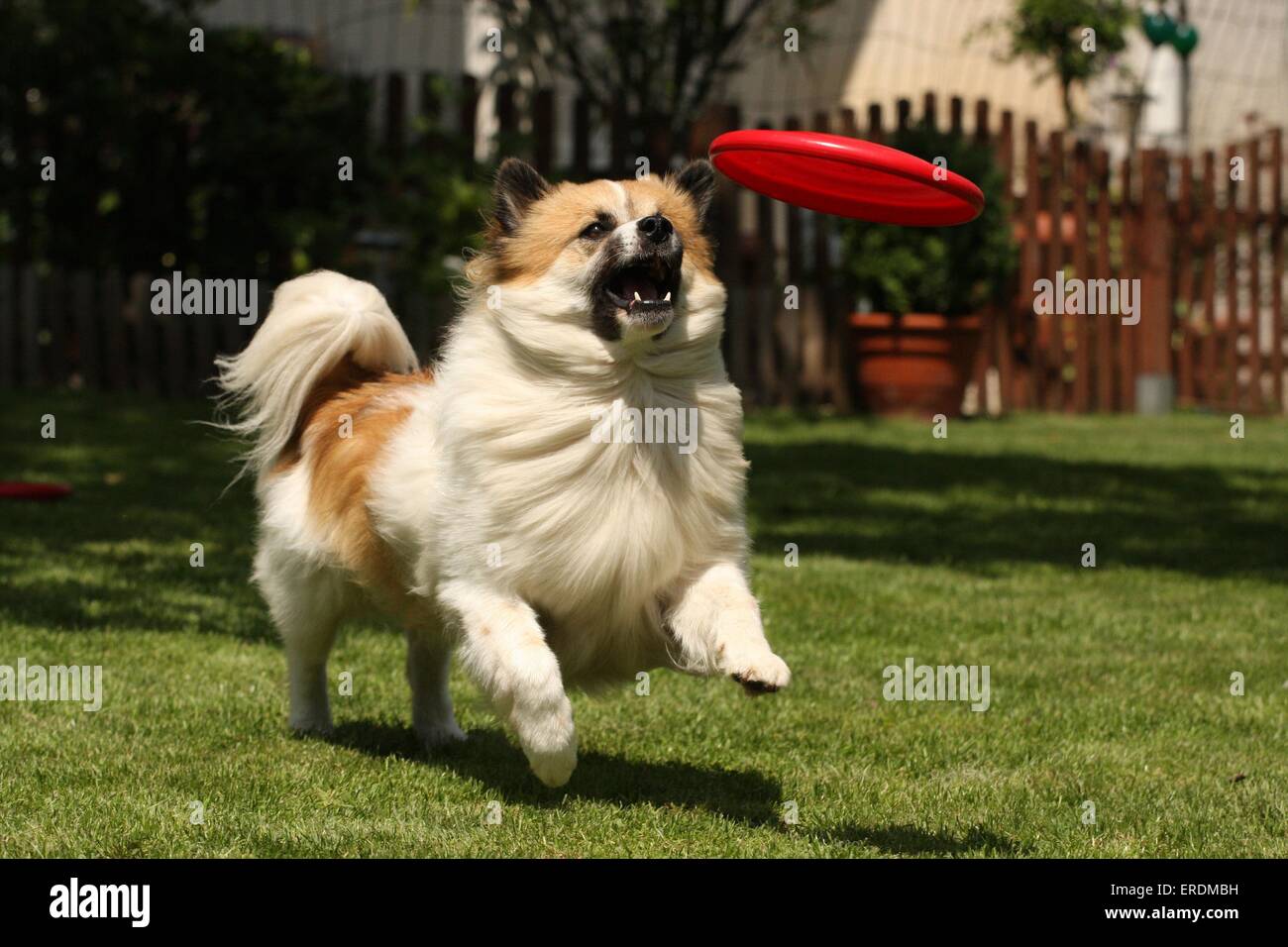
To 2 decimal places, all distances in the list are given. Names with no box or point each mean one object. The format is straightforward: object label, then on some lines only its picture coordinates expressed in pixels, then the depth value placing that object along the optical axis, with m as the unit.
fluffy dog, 4.18
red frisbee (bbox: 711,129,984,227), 4.46
